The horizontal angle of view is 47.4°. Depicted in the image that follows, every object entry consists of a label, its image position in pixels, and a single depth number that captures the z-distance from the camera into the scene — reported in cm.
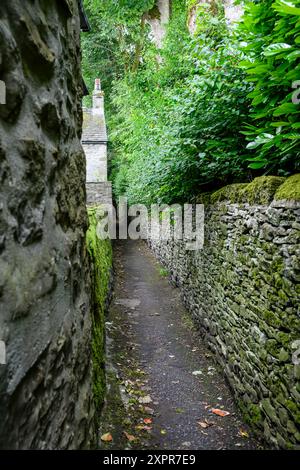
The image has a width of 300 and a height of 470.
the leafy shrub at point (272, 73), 259
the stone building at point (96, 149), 1399
